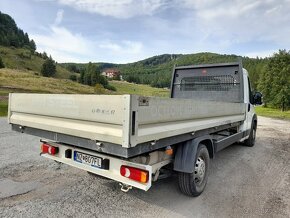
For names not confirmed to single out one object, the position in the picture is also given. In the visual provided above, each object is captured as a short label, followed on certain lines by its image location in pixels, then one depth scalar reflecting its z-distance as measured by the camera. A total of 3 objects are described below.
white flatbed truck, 2.88
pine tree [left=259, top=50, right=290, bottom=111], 37.11
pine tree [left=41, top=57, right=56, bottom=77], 104.88
